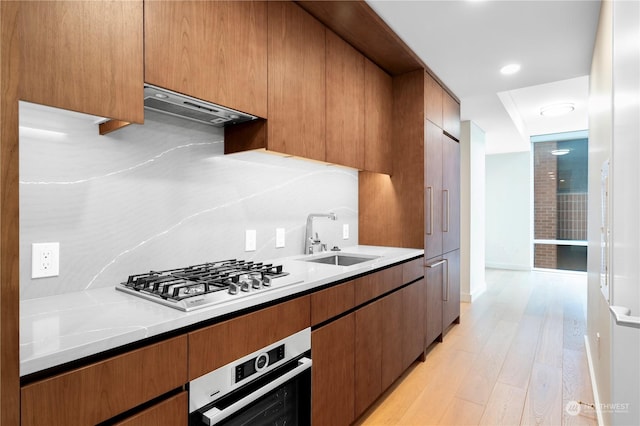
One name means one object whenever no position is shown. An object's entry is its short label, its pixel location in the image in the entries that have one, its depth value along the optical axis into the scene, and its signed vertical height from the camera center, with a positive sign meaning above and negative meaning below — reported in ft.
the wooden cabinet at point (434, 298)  9.93 -2.45
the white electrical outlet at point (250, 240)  6.91 -0.51
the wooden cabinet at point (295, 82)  5.97 +2.43
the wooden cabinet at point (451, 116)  11.34 +3.34
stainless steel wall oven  3.72 -2.09
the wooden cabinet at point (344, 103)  7.37 +2.48
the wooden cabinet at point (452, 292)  11.41 -2.65
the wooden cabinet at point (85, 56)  3.29 +1.61
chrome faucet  8.29 -0.58
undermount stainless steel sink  8.36 -1.07
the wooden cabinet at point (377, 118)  8.81 +2.54
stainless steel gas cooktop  3.95 -0.90
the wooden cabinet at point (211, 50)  4.29 +2.25
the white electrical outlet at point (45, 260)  4.11 -0.55
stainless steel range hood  4.61 +1.58
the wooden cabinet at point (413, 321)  8.38 -2.68
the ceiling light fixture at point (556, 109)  15.66 +4.87
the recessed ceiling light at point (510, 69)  9.83 +4.16
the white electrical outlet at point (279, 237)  7.67 -0.50
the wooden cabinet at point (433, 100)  9.88 +3.39
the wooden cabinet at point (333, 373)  5.38 -2.58
